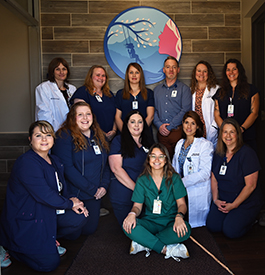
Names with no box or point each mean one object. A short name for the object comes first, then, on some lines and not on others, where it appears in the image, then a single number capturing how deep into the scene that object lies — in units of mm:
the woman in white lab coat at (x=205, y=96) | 3506
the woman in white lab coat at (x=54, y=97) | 3430
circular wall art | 4070
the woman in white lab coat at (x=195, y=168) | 3008
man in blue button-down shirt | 3469
